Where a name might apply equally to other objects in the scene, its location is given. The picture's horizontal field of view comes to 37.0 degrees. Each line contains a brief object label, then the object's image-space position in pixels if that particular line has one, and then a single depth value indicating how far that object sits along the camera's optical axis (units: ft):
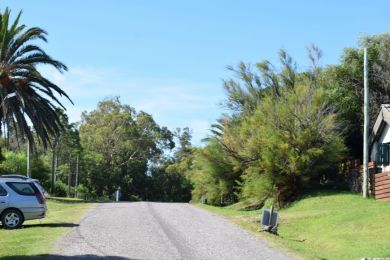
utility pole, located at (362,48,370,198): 93.49
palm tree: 93.30
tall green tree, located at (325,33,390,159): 118.52
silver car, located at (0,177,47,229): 64.03
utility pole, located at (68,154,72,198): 220.80
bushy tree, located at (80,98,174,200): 256.13
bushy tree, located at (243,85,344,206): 103.71
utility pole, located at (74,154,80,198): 232.41
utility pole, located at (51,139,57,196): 181.68
